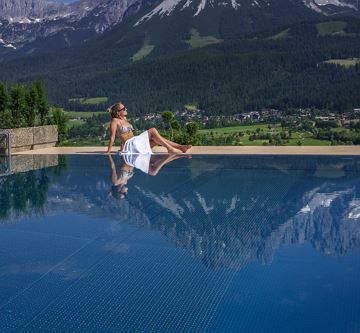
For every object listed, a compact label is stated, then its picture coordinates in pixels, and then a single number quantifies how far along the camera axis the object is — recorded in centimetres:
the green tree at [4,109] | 1383
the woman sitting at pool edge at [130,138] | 1228
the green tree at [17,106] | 1396
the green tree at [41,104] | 1446
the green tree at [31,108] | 1421
